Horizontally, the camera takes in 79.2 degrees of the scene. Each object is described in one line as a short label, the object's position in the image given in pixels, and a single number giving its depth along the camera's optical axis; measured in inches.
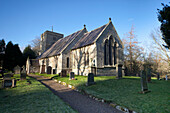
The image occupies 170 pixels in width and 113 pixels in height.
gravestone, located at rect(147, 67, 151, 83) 460.1
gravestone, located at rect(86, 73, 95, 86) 396.9
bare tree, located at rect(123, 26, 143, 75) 1069.0
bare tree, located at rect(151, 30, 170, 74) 818.2
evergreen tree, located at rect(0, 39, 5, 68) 1183.4
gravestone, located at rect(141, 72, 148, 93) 280.0
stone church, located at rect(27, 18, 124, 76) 641.6
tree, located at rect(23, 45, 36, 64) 1440.0
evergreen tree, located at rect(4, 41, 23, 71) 1122.4
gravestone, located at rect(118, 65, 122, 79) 488.3
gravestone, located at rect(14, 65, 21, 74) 973.7
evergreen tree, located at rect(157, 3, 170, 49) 289.7
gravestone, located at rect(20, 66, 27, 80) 528.5
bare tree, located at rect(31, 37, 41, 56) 1966.0
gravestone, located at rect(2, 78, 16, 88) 374.3
